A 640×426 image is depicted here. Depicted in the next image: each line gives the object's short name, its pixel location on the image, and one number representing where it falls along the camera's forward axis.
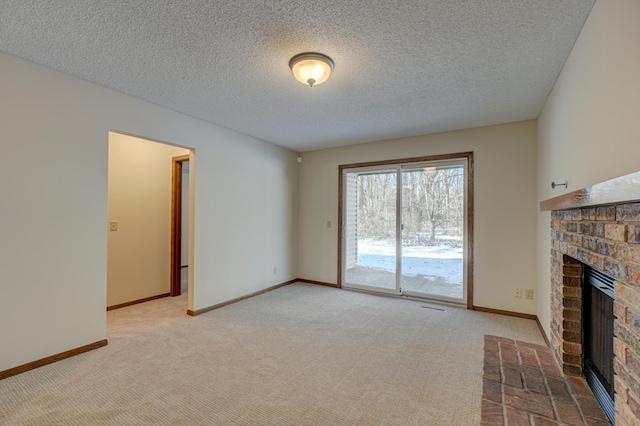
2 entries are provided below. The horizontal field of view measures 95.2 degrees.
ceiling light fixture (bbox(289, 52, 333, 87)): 2.16
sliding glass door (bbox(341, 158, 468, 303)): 4.15
